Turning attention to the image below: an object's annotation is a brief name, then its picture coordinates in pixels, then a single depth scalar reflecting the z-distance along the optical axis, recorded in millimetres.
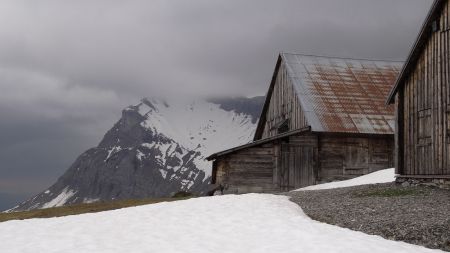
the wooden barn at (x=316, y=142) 29406
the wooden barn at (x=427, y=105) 19891
